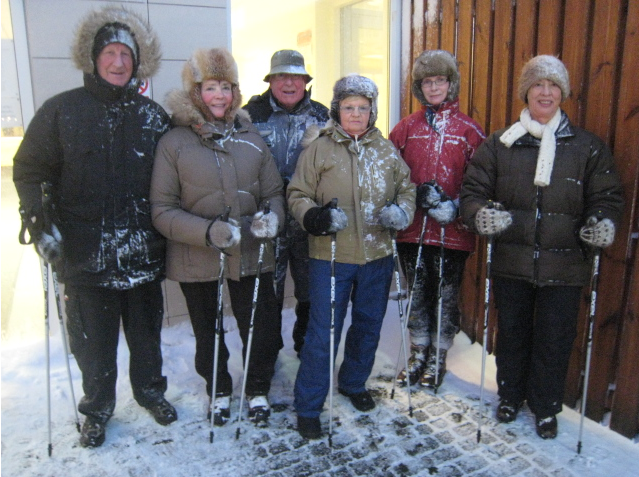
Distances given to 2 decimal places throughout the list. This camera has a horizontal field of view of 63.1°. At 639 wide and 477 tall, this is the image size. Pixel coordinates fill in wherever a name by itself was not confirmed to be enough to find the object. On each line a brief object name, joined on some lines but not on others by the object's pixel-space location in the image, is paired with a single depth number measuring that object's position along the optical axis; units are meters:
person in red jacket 3.43
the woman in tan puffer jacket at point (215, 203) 3.00
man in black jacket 2.83
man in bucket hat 3.73
